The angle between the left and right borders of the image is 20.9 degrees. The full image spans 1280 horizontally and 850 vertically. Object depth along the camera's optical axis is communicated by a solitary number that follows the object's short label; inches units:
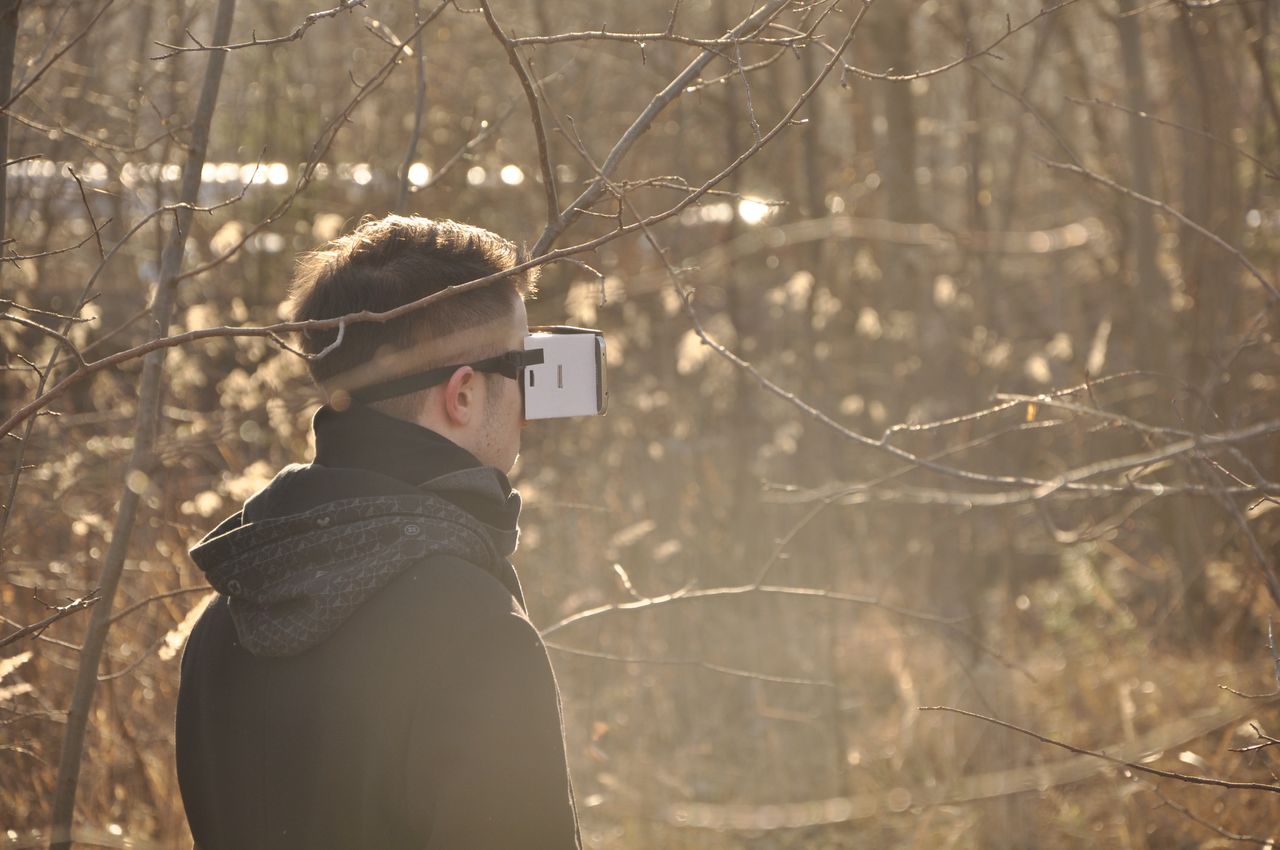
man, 133.9
